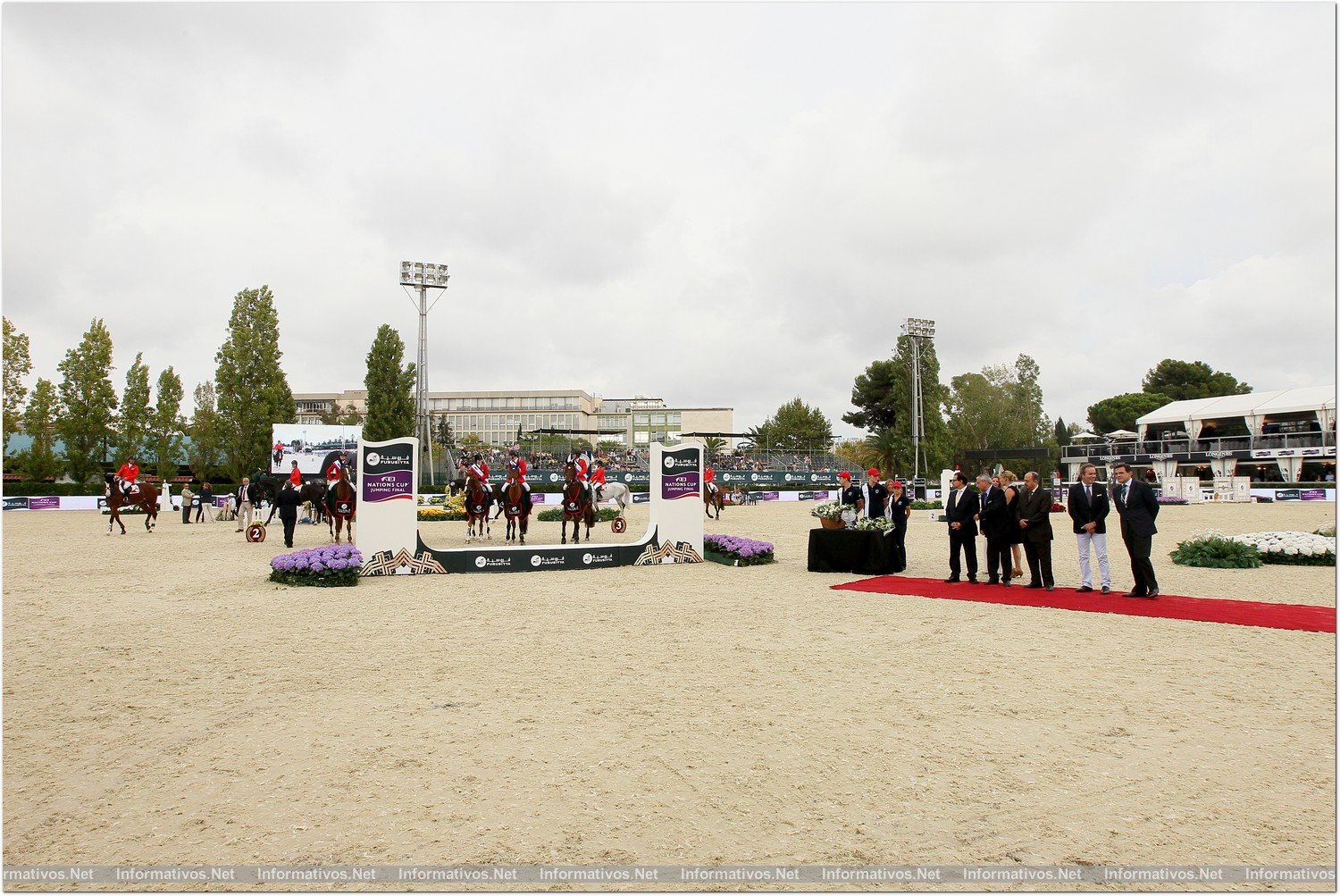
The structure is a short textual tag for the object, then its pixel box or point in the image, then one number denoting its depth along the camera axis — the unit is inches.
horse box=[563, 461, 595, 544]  679.7
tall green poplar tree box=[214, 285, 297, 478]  1825.8
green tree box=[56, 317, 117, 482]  1653.5
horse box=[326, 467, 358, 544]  692.1
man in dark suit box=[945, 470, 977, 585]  462.6
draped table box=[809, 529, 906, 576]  509.4
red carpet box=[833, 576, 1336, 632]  327.6
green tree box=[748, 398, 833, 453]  3043.8
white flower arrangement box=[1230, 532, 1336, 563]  538.9
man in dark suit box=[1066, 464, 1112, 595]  399.7
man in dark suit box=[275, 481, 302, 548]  664.4
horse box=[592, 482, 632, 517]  1006.4
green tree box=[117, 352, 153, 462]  1742.1
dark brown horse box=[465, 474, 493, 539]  709.3
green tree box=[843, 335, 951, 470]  2322.8
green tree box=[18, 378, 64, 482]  1611.7
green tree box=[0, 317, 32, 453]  1572.3
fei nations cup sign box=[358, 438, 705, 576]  494.9
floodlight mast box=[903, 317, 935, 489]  2148.1
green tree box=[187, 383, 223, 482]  1841.8
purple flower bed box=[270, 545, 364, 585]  451.2
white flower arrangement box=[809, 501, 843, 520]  535.8
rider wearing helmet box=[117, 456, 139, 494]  852.6
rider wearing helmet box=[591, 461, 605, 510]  775.7
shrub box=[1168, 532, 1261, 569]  526.9
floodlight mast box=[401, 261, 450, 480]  1411.2
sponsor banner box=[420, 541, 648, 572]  517.7
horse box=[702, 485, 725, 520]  1106.1
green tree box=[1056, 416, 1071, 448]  3924.7
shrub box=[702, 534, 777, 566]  554.3
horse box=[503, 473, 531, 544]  689.6
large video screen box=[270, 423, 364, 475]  1553.9
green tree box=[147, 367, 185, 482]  1777.8
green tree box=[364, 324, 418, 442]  1998.0
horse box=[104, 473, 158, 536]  839.1
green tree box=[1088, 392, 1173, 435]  3319.4
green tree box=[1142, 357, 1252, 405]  3358.8
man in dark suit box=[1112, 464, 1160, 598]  381.7
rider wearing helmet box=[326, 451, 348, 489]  697.6
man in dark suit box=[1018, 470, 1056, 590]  429.1
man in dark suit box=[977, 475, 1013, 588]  452.4
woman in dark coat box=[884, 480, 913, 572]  522.6
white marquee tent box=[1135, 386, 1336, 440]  2068.2
